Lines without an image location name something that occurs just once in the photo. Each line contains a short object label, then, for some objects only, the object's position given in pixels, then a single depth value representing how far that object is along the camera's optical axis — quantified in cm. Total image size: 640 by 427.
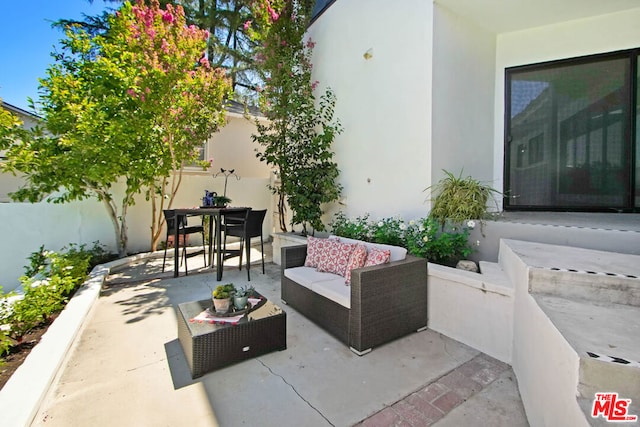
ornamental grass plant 395
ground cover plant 253
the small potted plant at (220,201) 565
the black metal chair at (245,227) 527
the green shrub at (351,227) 464
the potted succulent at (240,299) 279
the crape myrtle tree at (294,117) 591
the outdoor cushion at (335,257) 367
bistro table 496
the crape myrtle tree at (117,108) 521
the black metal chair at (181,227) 553
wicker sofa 278
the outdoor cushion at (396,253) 331
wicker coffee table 245
